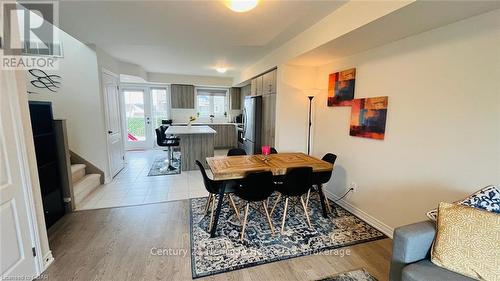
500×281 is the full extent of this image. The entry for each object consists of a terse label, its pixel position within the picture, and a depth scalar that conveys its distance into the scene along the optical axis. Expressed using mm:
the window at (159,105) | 7367
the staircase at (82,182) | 3225
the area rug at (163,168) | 4699
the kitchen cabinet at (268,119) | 4238
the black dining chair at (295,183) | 2436
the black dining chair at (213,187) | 2484
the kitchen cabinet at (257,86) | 4922
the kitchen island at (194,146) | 4871
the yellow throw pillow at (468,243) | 1261
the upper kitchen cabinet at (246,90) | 7140
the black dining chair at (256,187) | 2262
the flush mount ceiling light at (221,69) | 5634
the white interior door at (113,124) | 4135
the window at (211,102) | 7805
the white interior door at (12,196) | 1569
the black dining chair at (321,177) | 2814
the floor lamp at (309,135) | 3869
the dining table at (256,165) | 2357
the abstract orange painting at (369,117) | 2553
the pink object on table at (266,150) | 2900
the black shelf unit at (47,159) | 2516
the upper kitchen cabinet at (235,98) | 7809
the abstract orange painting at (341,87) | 2998
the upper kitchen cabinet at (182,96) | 7141
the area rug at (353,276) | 1826
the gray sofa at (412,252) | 1368
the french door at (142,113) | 7121
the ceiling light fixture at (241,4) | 1846
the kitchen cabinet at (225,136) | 7496
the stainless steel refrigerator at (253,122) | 4961
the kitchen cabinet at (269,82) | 4205
